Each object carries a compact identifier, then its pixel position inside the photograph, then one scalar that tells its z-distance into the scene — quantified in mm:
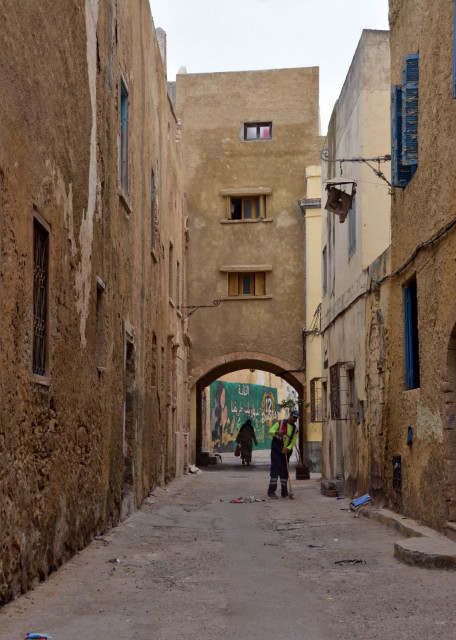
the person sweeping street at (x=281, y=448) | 16016
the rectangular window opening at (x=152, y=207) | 16297
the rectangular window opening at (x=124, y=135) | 12656
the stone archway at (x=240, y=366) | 27078
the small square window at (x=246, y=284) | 27672
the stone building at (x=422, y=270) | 9133
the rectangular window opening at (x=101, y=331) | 10492
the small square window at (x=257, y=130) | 28281
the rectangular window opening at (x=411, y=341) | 11375
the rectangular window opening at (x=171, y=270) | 20797
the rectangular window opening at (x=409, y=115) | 10555
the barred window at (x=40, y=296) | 7273
